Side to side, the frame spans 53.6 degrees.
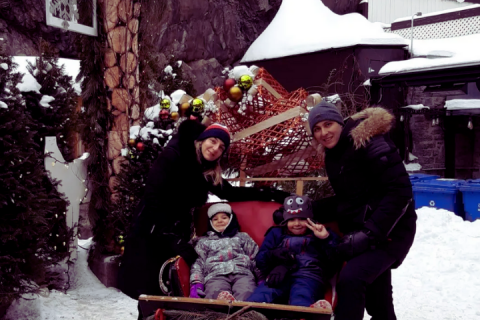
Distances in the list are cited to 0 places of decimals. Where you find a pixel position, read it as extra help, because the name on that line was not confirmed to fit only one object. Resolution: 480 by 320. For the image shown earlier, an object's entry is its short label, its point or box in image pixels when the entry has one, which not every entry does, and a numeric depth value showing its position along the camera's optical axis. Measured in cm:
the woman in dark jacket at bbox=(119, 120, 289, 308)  332
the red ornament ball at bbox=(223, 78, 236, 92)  378
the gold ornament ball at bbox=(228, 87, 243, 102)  373
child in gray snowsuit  324
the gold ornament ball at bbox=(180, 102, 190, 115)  388
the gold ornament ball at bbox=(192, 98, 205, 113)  385
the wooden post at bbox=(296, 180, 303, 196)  413
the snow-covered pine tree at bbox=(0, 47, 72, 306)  384
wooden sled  258
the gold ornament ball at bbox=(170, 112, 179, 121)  491
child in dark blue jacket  310
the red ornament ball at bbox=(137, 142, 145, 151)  500
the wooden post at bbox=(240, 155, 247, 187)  421
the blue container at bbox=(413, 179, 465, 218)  900
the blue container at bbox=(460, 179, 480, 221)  859
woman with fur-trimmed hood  299
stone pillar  541
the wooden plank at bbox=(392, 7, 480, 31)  1311
